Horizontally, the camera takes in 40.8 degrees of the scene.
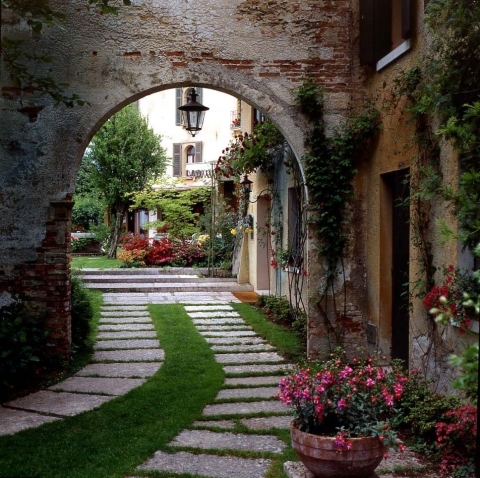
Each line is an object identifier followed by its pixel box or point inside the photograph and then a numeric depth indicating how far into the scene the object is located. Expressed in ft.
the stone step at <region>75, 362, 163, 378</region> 22.26
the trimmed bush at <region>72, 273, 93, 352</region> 25.73
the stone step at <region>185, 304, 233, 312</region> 36.88
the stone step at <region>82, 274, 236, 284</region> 47.16
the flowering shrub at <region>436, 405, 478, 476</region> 13.79
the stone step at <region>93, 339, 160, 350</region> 26.78
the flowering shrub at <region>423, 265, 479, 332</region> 15.57
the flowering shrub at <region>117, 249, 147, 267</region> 55.21
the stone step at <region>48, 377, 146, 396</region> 20.11
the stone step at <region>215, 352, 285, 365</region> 24.41
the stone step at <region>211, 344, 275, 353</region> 26.43
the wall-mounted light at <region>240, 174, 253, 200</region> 44.04
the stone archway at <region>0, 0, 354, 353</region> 23.18
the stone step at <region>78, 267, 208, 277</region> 50.90
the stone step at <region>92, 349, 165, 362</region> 24.58
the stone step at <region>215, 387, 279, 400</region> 19.54
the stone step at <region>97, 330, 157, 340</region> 28.86
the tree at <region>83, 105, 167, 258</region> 71.26
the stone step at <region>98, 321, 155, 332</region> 30.58
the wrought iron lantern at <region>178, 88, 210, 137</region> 32.12
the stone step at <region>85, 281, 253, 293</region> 44.60
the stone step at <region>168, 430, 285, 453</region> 15.05
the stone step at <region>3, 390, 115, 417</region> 18.01
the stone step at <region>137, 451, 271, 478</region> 13.46
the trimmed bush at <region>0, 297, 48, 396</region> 20.13
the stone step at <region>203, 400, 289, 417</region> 17.90
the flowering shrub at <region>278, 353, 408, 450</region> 11.61
